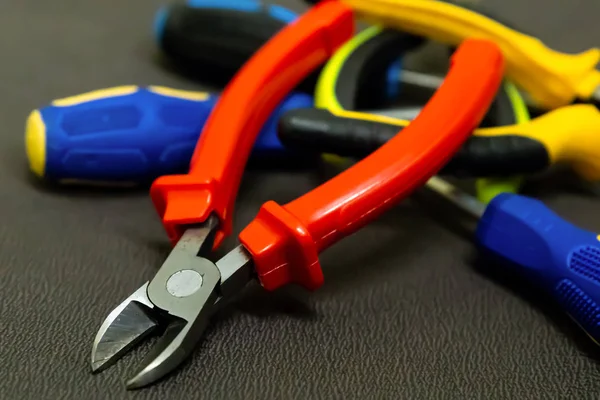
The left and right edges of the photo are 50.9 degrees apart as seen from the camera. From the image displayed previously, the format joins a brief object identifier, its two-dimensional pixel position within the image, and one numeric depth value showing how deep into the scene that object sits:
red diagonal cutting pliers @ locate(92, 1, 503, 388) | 0.37
